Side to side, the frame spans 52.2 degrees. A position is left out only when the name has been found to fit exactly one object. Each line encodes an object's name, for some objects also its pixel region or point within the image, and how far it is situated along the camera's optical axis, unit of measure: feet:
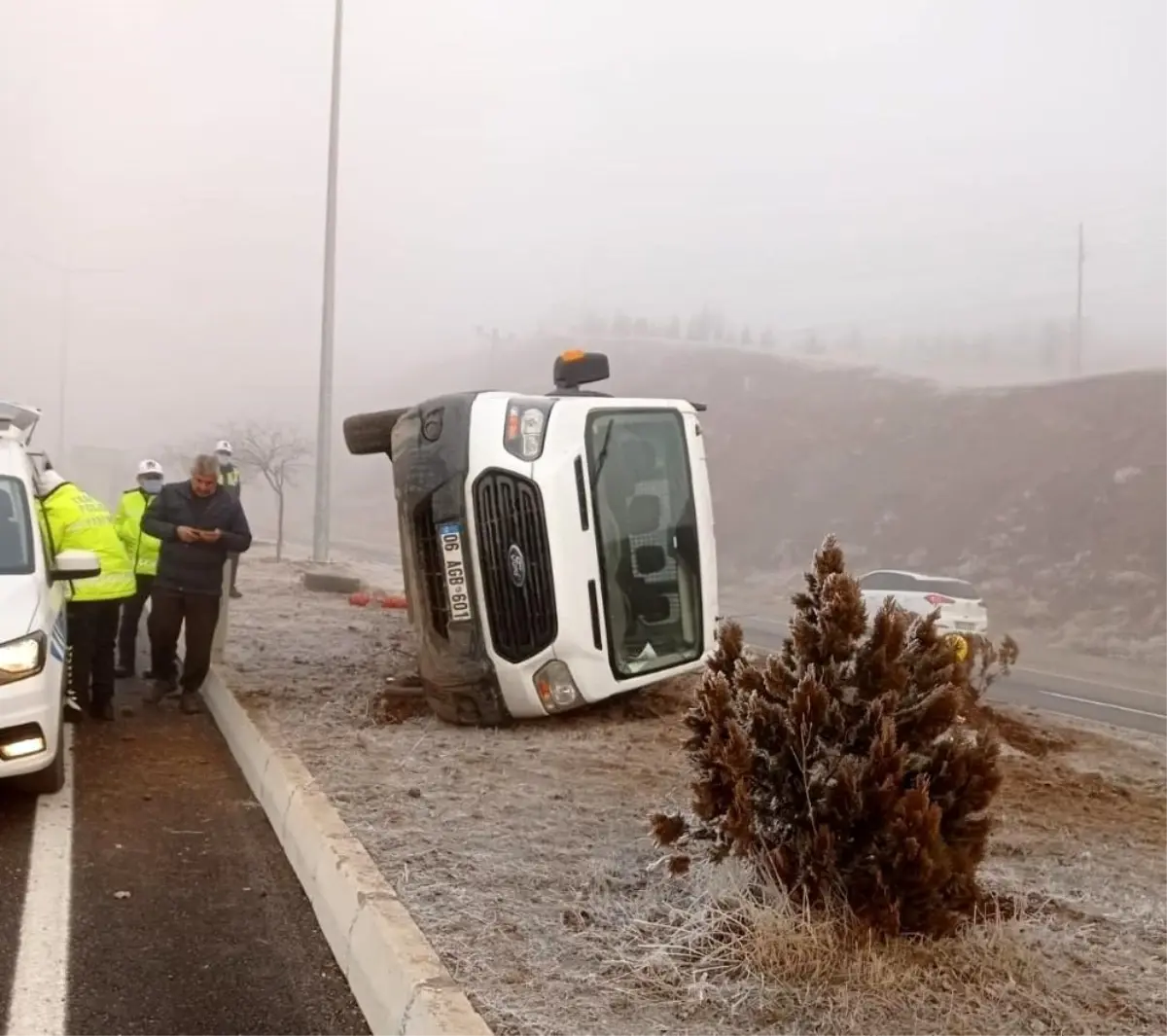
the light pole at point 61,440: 165.65
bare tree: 86.79
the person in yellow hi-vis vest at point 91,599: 23.75
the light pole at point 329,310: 67.97
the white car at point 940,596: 62.49
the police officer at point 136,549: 28.45
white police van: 17.38
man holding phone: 25.55
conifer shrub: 11.63
